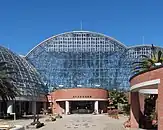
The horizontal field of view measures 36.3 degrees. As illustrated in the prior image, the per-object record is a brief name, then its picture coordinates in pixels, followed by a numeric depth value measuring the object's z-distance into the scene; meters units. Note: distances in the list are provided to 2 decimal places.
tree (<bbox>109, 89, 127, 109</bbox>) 50.94
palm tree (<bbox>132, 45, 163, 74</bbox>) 23.83
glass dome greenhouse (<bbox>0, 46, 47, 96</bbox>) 49.30
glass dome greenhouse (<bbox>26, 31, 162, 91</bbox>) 67.27
